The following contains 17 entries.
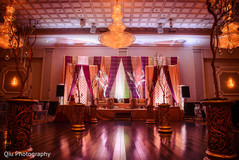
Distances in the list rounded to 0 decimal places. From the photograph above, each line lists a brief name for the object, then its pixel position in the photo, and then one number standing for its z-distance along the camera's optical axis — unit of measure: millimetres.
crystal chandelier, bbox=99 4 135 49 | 5707
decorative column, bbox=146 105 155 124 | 5770
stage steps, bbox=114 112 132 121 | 7021
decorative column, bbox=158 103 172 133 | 3904
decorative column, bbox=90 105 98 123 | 6050
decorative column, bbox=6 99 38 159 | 1890
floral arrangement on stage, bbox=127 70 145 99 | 9352
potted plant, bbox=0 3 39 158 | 1894
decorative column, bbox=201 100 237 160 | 1757
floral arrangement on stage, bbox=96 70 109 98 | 9360
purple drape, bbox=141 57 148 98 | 9680
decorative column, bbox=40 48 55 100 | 9430
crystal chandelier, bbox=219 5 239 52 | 5648
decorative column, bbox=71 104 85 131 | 3990
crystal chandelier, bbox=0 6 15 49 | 5728
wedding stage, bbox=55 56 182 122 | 9297
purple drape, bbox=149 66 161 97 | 9383
